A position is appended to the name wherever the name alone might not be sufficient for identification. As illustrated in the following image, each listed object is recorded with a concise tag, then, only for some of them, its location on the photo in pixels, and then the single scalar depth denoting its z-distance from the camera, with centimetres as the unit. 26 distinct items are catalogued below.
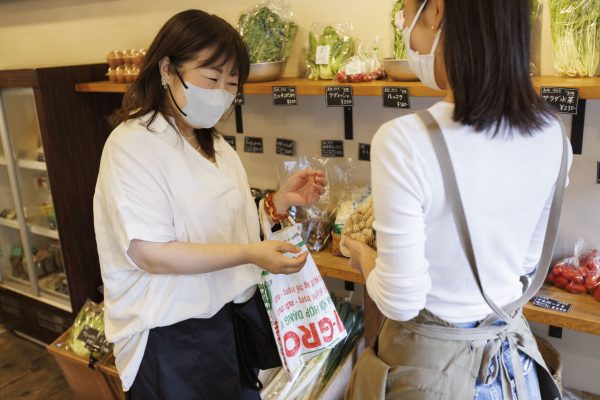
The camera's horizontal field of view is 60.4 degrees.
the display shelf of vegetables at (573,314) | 160
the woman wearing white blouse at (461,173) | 82
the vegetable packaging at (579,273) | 176
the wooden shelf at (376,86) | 145
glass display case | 289
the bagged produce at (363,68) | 188
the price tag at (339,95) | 182
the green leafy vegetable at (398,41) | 182
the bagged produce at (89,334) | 238
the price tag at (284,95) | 196
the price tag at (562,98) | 144
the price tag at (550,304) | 167
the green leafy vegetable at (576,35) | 158
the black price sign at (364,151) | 227
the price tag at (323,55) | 201
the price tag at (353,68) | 188
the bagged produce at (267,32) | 206
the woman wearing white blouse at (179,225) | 128
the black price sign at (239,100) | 183
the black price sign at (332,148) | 233
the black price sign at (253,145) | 256
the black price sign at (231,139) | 265
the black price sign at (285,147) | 245
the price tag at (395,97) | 170
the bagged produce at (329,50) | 202
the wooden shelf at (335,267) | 194
